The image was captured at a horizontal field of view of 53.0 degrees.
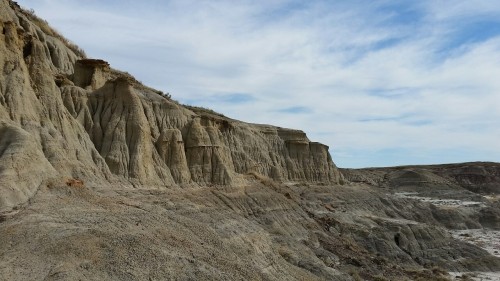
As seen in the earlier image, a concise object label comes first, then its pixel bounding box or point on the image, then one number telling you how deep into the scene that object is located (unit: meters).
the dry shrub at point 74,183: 22.70
